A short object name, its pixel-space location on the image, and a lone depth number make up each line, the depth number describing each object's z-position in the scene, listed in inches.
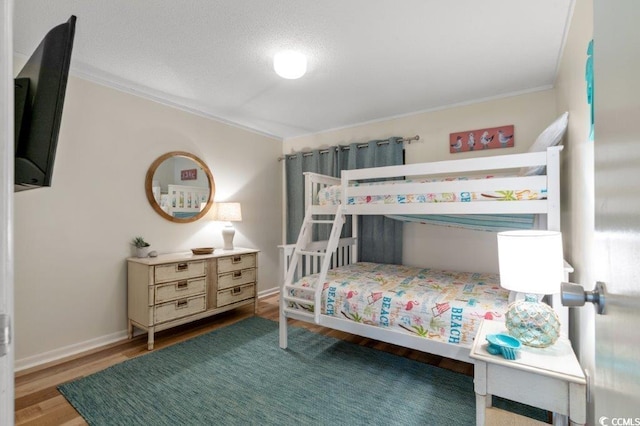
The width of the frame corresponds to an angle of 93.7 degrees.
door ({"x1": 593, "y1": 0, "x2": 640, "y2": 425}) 17.0
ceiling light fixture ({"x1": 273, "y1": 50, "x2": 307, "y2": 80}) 85.0
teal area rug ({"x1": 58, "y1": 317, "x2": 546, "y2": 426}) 66.6
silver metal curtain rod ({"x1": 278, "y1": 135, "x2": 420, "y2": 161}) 133.8
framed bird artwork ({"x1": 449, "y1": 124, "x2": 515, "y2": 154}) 115.1
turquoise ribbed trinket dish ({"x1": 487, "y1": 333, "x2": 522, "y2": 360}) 47.9
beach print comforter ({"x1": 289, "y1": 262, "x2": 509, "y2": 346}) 70.1
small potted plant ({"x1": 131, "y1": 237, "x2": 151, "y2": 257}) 109.8
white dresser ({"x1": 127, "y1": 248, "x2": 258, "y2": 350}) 100.7
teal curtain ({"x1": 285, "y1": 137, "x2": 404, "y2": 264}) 134.3
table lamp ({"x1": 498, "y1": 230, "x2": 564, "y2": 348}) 52.1
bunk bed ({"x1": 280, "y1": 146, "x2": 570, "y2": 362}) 70.8
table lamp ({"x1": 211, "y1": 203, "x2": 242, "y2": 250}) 134.1
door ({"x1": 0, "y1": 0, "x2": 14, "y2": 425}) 17.9
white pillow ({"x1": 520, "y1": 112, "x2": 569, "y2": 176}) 74.3
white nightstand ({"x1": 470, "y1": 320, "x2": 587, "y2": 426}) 44.1
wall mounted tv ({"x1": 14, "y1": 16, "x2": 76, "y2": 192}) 31.1
